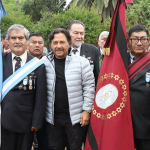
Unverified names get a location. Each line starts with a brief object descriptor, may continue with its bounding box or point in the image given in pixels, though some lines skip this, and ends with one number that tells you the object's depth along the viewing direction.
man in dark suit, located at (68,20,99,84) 3.94
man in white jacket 3.13
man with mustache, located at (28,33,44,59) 4.55
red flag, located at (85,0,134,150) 2.86
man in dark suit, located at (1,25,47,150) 2.93
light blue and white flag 2.96
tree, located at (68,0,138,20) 22.62
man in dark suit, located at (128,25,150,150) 2.83
